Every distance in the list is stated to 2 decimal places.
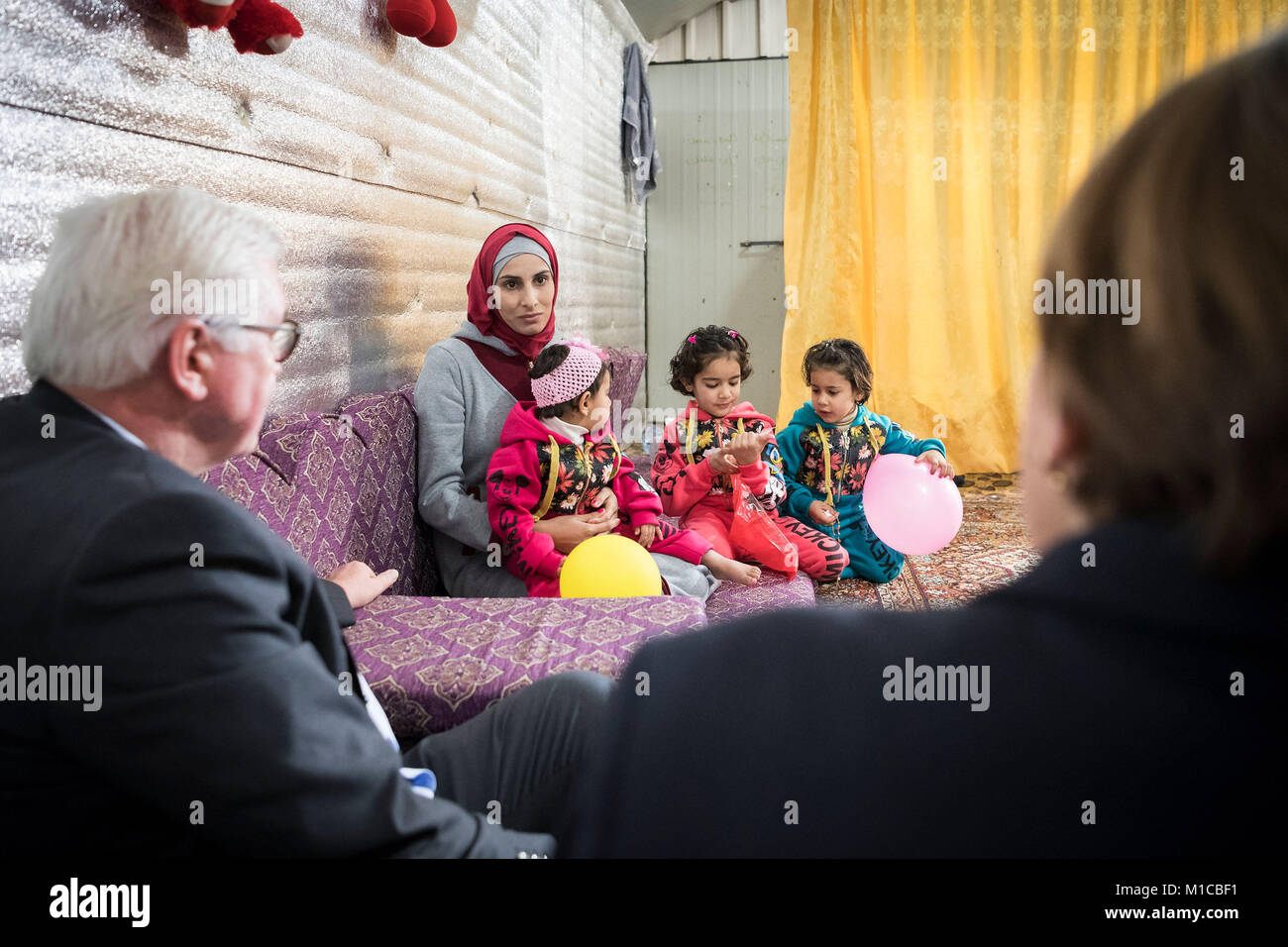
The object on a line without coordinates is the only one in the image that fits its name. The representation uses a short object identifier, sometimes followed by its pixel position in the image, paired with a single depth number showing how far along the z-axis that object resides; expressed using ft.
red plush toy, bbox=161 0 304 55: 4.91
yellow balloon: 6.43
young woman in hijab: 7.35
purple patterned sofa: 4.80
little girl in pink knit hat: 7.11
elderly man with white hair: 2.30
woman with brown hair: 1.59
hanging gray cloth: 17.72
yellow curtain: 16.07
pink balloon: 8.72
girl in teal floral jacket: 9.96
